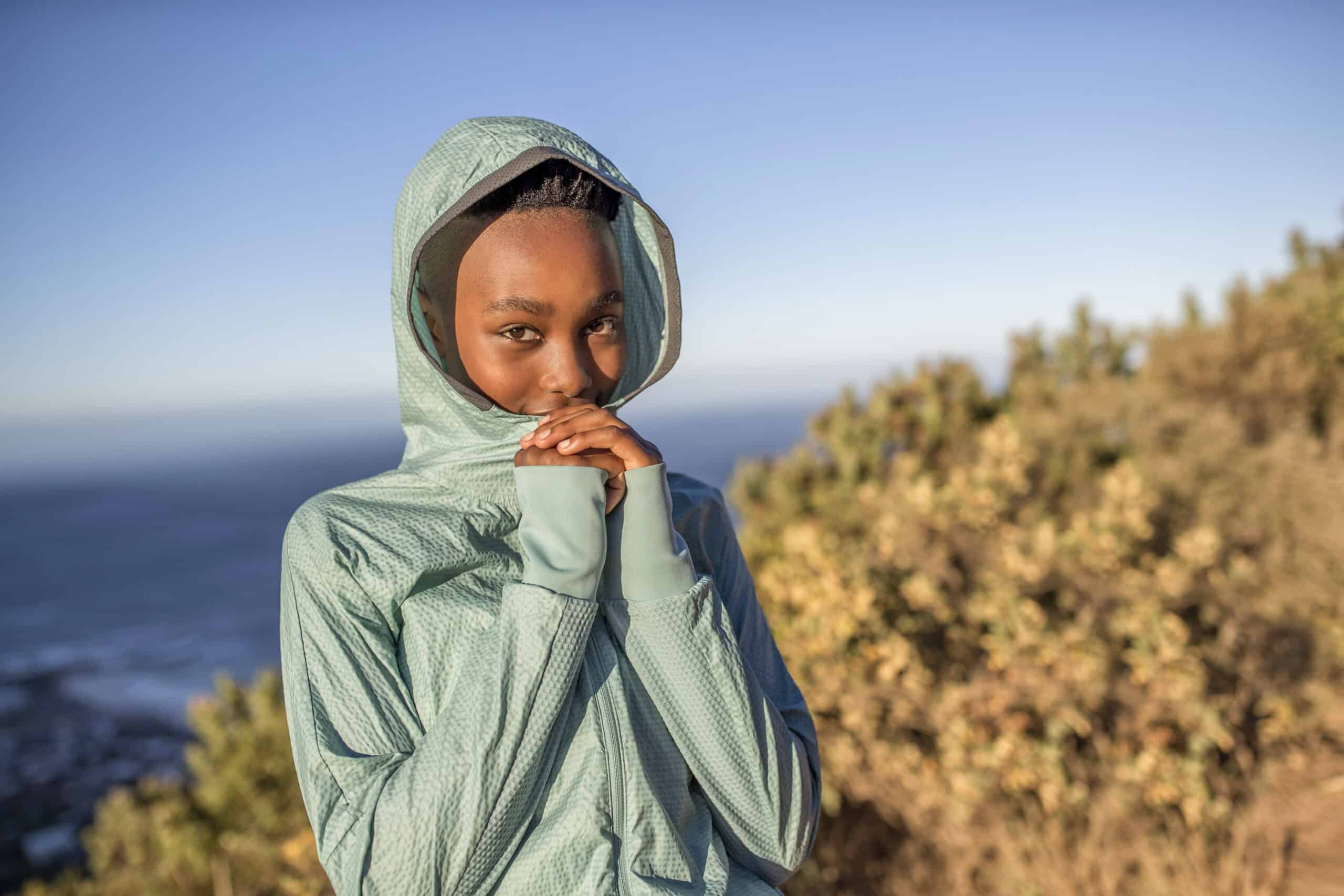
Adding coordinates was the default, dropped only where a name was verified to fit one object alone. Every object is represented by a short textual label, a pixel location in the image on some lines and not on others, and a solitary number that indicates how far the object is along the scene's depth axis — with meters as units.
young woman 1.06
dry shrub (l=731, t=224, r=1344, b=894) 3.67
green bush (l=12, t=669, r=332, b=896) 4.18
